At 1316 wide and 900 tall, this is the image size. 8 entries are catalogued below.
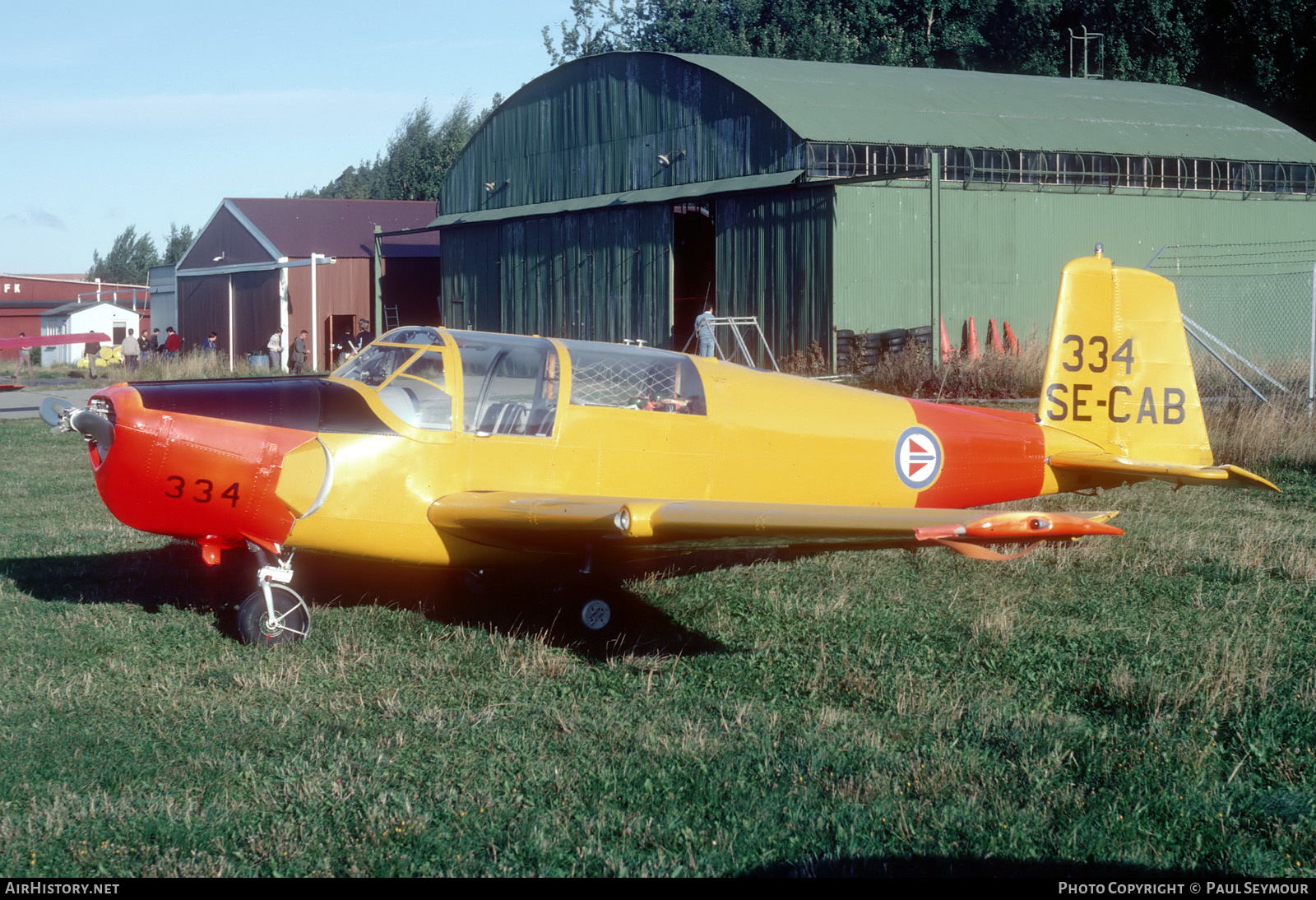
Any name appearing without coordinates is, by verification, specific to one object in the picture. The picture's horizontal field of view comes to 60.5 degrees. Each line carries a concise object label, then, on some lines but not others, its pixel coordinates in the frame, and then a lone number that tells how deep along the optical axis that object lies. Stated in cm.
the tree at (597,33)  6122
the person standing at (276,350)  3894
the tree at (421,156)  8269
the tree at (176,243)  12877
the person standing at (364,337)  3659
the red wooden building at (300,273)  4100
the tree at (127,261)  13538
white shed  6531
